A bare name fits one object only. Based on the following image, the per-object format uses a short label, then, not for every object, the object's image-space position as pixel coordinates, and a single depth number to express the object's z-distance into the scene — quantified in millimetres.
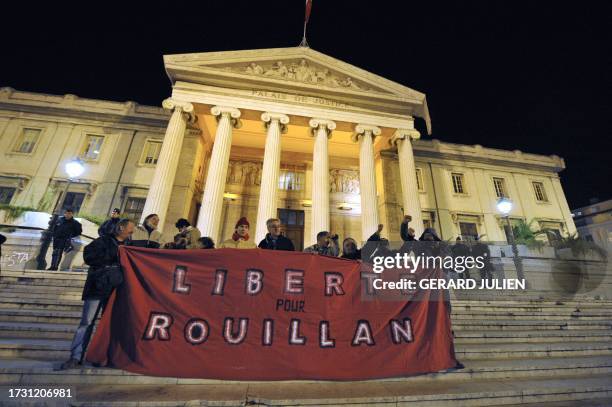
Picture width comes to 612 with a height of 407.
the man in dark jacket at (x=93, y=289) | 3369
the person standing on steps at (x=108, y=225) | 5031
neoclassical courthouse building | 13562
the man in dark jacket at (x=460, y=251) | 10648
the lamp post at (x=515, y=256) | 12109
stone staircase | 2975
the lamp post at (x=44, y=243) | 8594
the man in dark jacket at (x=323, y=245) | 5895
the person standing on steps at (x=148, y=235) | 5531
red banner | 3307
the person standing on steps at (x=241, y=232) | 5145
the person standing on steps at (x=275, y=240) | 5227
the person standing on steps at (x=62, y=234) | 8195
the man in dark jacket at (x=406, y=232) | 8062
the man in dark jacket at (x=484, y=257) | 10945
